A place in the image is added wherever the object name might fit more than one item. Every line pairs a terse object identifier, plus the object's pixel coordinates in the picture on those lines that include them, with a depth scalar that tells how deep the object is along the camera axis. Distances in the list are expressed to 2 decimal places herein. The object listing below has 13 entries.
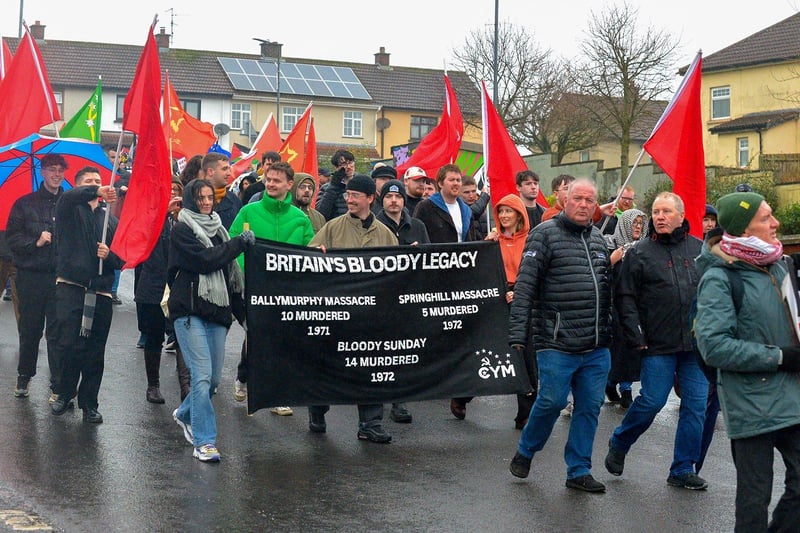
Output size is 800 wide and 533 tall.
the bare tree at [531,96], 51.41
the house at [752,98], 51.78
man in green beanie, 5.43
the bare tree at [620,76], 44.03
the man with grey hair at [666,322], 7.64
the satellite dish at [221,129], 33.91
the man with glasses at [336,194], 12.08
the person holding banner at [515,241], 9.76
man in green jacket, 9.58
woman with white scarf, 8.11
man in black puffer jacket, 7.54
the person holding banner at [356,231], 9.27
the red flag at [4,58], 14.37
